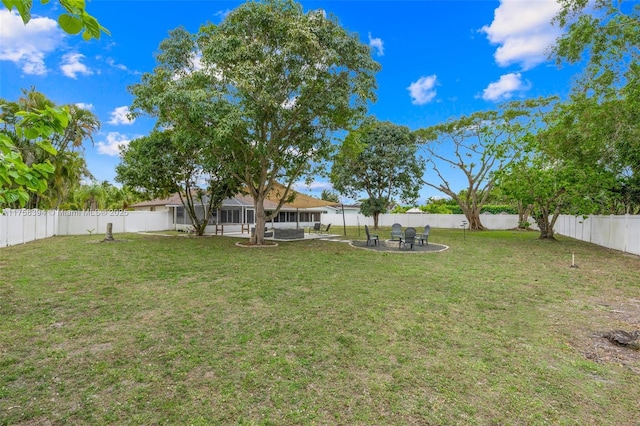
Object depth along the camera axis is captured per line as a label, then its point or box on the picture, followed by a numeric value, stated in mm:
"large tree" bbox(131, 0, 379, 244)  11359
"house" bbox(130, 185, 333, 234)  24828
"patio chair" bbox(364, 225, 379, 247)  14917
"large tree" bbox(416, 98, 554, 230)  24641
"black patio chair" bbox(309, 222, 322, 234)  22500
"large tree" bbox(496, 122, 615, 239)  14406
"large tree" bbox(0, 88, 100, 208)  17703
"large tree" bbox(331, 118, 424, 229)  26688
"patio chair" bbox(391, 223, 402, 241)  16384
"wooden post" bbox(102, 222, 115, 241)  16070
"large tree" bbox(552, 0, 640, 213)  10273
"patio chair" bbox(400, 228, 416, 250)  13742
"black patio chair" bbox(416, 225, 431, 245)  15008
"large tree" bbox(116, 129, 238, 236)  16516
